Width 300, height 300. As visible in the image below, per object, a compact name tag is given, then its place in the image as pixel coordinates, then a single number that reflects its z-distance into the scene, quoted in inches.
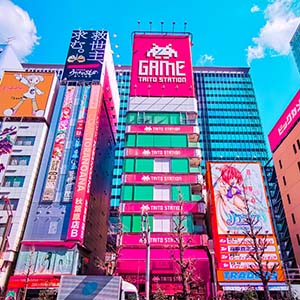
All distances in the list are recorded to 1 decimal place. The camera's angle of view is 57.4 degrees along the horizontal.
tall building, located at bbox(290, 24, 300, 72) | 3802.2
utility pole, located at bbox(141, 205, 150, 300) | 648.4
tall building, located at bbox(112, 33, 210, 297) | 1135.6
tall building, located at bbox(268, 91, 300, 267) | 1571.1
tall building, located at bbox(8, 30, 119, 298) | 1247.5
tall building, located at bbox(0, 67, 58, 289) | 1343.5
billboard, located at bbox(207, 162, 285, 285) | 1137.7
